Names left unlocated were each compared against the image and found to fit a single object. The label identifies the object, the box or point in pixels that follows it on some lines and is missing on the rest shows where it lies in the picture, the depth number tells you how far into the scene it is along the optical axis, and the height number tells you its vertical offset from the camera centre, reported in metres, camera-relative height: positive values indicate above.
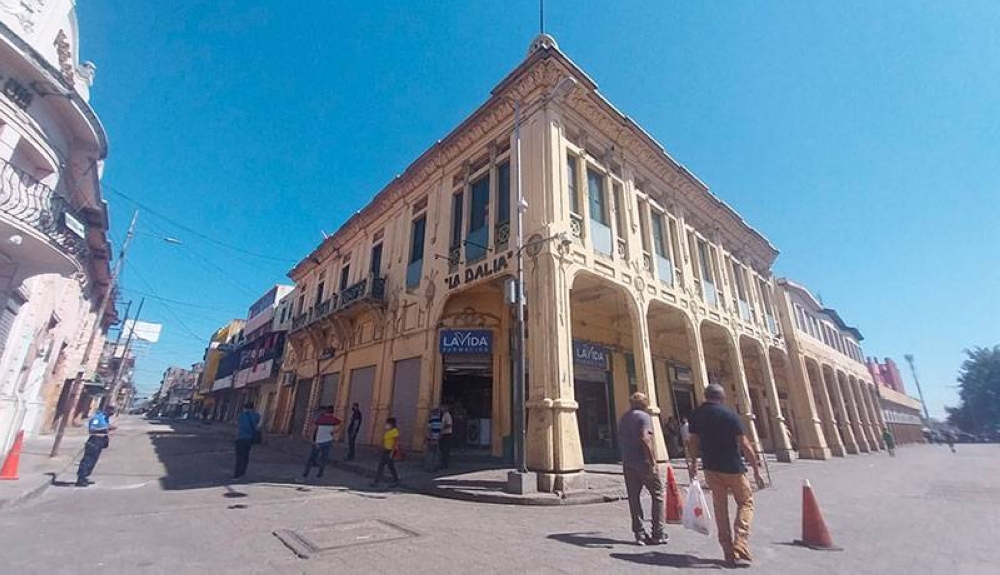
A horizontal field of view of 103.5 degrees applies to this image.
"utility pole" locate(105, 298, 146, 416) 22.12 +4.30
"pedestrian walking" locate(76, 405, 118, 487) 8.20 -0.46
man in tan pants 4.20 -0.29
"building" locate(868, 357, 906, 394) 43.78 +7.21
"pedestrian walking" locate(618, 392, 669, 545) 4.87 -0.40
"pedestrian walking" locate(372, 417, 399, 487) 9.23 -0.49
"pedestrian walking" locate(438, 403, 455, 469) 10.76 -0.26
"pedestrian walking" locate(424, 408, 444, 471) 10.50 -0.34
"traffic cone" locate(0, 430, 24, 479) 7.74 -0.84
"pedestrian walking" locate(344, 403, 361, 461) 12.51 -0.06
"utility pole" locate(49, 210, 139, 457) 11.62 +2.74
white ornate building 8.52 +6.06
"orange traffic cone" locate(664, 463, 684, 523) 5.94 -1.01
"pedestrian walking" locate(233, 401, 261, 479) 9.73 -0.27
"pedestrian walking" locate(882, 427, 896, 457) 24.43 -0.33
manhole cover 4.49 -1.31
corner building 10.45 +4.68
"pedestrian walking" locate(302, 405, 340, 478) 10.12 -0.28
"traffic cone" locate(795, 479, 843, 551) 4.74 -1.06
